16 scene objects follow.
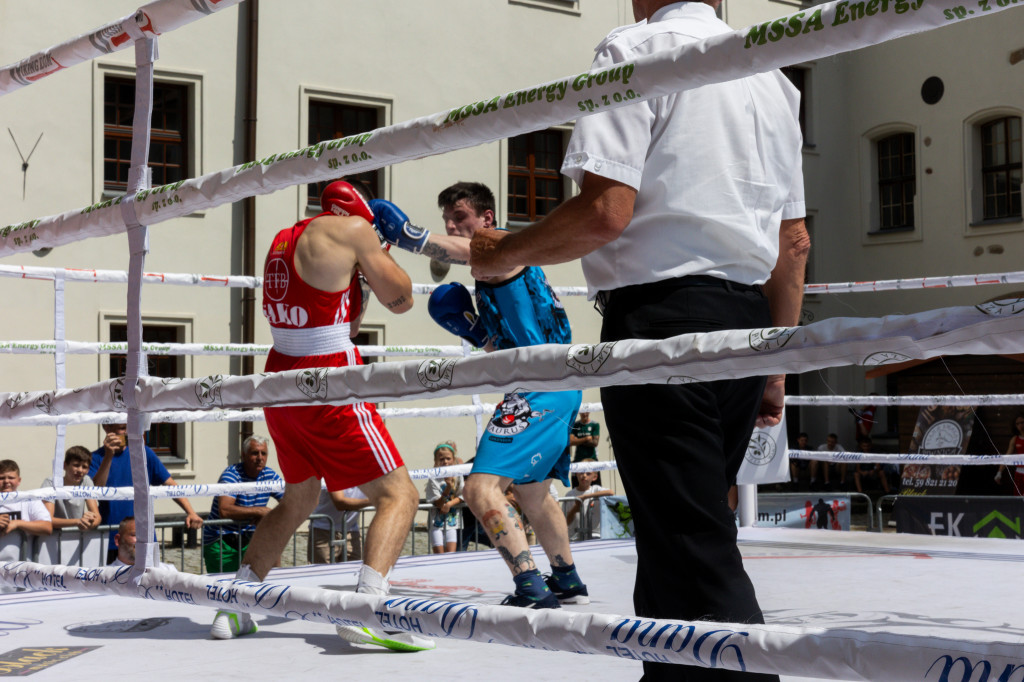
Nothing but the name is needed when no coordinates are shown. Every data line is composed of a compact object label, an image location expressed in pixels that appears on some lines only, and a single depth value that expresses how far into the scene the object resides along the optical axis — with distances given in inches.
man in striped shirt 215.0
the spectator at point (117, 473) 226.5
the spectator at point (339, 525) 236.1
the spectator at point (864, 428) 609.3
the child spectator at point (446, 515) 259.1
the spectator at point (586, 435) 378.3
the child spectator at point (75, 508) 212.7
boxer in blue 125.7
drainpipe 474.3
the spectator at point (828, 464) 549.7
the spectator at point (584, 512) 263.1
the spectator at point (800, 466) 582.2
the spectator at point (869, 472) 521.3
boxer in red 112.1
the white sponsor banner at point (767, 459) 165.9
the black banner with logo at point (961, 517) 208.5
